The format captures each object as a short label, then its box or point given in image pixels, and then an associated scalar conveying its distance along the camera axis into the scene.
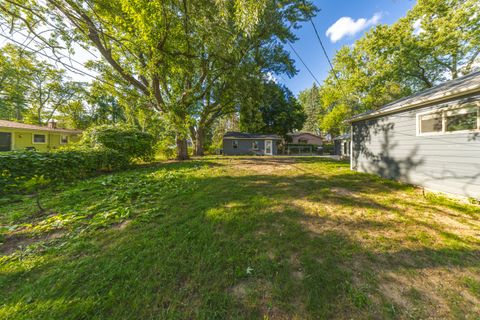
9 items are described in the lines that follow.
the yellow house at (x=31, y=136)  14.36
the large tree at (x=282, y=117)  22.06
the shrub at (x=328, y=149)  25.55
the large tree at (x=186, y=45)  6.35
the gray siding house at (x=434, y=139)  3.96
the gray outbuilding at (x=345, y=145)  15.66
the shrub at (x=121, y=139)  7.54
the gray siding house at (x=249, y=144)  20.34
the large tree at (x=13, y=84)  15.55
